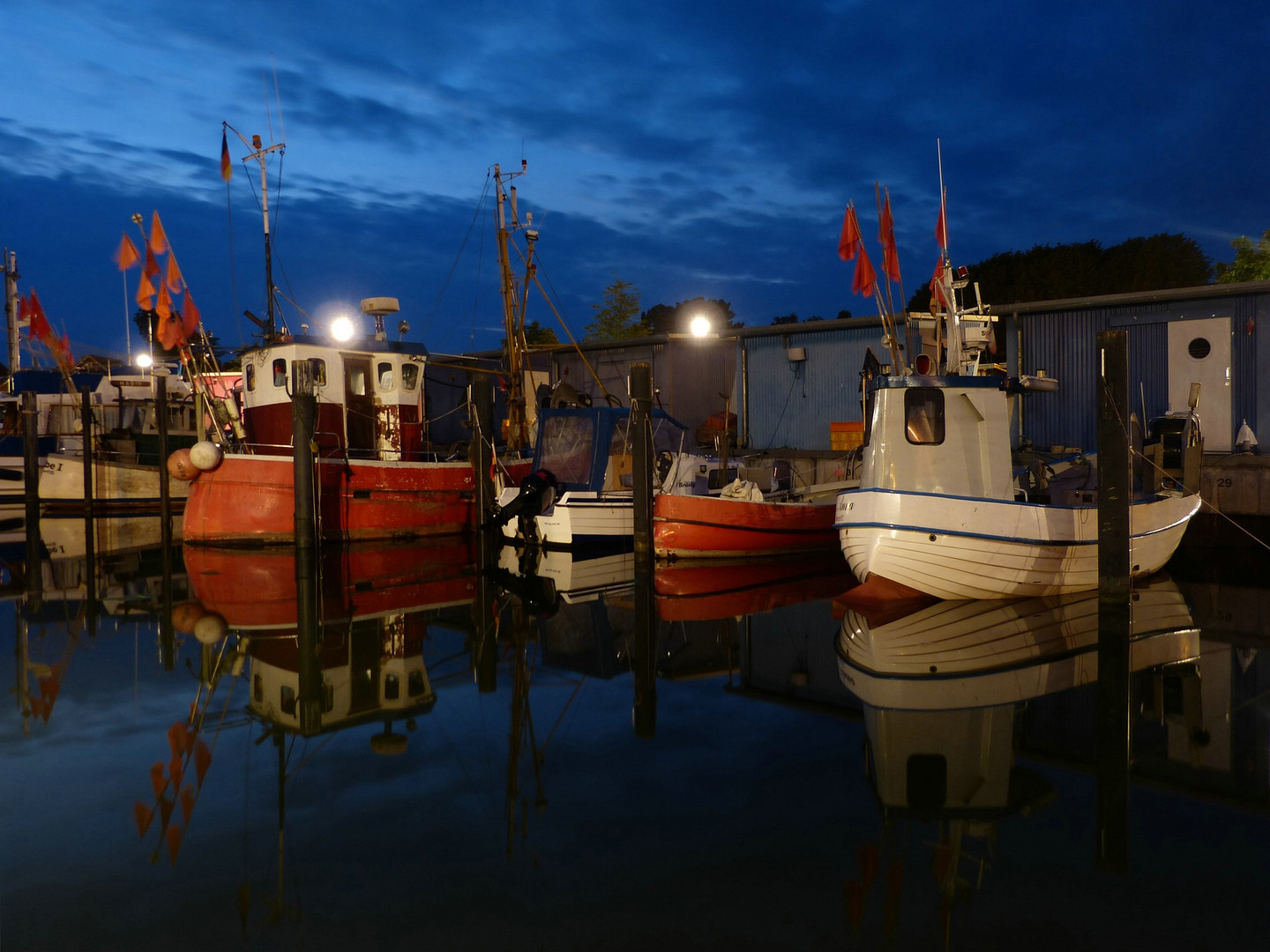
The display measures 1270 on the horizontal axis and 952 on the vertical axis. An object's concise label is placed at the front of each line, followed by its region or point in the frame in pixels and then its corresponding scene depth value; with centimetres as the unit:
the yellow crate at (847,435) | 2106
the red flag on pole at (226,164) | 1806
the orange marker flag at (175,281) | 1697
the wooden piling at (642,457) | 1352
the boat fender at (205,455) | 1572
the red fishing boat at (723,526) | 1464
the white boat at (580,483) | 1551
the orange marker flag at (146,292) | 1703
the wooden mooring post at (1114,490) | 977
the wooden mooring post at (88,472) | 1827
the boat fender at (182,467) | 1606
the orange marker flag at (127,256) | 1678
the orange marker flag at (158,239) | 1653
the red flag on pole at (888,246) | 1224
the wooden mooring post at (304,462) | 1496
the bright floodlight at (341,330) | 1838
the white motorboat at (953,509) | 1049
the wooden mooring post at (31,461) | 2188
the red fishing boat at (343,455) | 1636
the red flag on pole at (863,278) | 1219
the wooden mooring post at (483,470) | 1581
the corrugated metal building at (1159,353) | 1788
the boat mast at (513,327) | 1984
